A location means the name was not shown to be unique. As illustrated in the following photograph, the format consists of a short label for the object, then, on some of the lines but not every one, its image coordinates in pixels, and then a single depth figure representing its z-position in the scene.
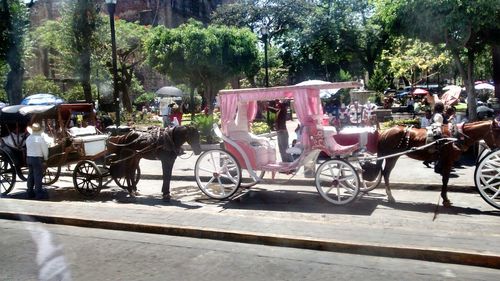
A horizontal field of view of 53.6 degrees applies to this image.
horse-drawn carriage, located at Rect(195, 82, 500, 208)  8.06
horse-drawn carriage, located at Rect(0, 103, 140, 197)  10.30
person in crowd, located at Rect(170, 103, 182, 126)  15.87
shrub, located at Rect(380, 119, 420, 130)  18.90
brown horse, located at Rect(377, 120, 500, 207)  7.84
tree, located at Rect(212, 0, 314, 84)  45.25
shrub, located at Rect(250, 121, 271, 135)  19.73
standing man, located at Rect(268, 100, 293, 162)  12.65
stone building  46.38
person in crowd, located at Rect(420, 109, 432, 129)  13.51
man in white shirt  9.74
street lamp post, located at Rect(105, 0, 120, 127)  14.09
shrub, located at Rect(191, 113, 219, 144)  17.95
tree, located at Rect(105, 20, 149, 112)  37.16
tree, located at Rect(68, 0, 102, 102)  26.83
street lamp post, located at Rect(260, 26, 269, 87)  22.41
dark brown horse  9.41
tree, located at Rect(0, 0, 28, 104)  22.95
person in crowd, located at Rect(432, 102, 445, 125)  9.10
